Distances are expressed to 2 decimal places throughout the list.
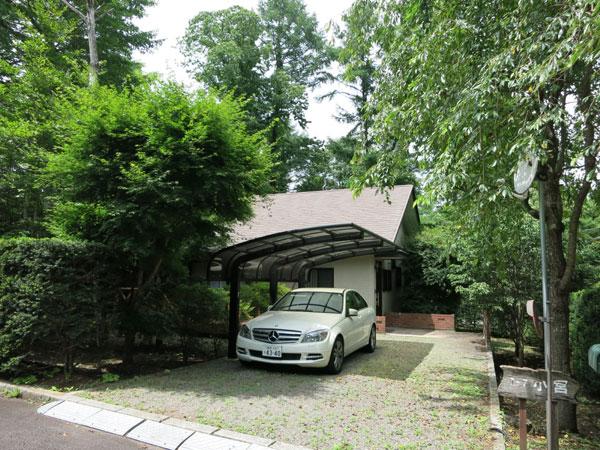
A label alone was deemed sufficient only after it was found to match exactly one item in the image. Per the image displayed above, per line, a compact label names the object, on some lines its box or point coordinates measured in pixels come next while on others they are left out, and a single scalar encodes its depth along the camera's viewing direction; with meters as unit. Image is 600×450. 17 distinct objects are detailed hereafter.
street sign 3.86
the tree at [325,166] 32.88
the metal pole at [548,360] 3.81
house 9.59
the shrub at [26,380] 6.68
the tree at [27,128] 11.12
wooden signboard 3.99
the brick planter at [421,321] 16.12
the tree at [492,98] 4.45
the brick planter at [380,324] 14.67
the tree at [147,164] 7.07
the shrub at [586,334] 7.80
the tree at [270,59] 29.38
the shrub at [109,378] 6.96
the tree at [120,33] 17.02
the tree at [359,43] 7.10
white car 7.65
